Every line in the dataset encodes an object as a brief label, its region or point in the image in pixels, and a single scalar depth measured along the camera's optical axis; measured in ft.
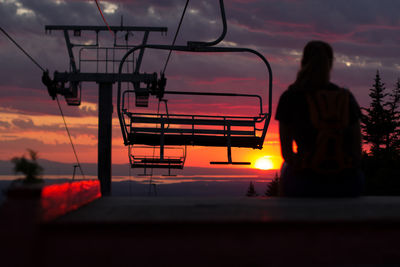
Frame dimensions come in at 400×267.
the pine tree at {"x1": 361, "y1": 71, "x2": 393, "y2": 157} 257.14
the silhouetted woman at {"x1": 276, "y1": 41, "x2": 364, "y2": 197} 12.32
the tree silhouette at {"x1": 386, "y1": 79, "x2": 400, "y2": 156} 255.45
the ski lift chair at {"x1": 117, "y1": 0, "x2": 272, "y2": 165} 44.40
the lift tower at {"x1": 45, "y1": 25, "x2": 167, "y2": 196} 59.16
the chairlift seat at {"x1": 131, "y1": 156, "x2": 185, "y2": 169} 46.31
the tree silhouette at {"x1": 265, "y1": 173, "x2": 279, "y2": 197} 282.46
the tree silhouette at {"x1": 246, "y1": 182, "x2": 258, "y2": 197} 360.69
